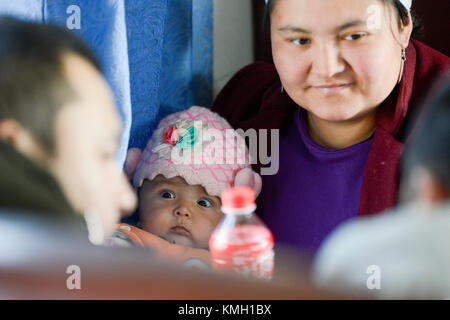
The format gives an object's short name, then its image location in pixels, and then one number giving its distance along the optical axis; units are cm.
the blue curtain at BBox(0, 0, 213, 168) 100
